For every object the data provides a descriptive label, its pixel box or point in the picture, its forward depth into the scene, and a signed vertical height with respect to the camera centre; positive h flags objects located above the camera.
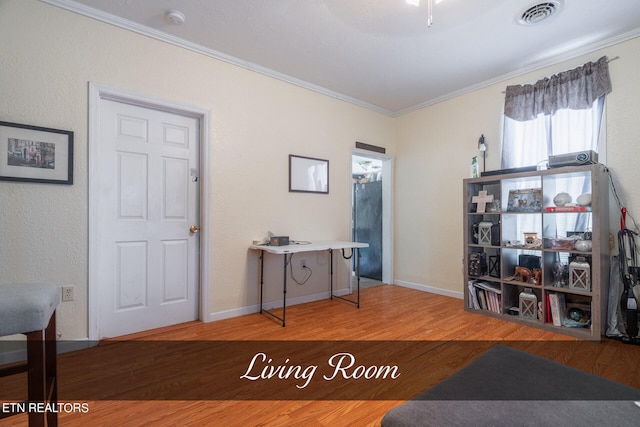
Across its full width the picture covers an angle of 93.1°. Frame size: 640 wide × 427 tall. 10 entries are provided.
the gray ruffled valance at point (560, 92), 2.73 +1.22
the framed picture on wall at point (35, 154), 2.05 +0.43
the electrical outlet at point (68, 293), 2.23 -0.57
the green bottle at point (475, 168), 3.44 +0.55
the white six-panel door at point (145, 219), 2.50 -0.03
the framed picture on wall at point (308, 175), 3.49 +0.50
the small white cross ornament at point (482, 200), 3.22 +0.18
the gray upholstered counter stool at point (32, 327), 1.05 -0.40
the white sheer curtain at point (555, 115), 2.78 +1.02
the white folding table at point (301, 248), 2.81 -0.31
